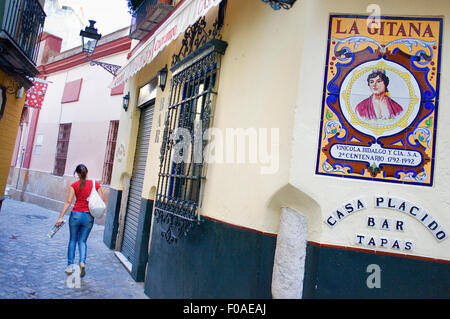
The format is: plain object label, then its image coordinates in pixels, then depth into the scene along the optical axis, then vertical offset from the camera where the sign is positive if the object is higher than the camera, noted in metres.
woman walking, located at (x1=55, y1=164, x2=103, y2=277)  5.77 -0.74
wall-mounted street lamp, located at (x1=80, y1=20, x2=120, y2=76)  9.38 +3.69
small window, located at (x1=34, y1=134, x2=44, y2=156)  16.16 +1.15
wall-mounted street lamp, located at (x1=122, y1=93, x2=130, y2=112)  9.14 +2.02
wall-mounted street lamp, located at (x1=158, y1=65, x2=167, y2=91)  6.50 +1.93
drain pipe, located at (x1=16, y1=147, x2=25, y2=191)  17.12 +0.17
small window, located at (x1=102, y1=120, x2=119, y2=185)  11.95 +0.86
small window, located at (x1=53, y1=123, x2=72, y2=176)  14.54 +0.99
